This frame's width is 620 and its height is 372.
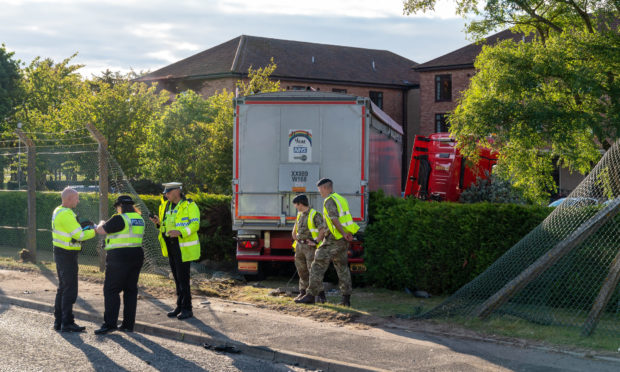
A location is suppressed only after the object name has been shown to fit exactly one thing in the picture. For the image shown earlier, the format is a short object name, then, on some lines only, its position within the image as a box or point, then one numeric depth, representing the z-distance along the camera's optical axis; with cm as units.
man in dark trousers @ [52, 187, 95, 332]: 836
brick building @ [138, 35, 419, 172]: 4628
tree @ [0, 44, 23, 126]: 3750
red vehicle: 2006
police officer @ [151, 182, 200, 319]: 891
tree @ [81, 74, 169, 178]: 2556
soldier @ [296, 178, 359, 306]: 967
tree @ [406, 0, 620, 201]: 1162
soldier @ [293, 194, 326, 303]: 1006
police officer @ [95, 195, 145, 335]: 819
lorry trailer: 1173
